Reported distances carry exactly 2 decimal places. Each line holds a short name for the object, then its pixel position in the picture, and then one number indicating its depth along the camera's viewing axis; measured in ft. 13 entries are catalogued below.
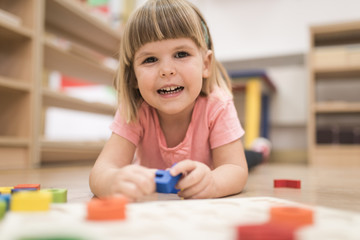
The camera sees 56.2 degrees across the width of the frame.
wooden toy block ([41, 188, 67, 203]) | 1.71
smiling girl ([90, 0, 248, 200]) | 2.13
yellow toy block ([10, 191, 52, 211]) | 1.32
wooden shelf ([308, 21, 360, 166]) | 6.58
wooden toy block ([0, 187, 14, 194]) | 1.84
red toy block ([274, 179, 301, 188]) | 2.67
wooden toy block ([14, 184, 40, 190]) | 1.96
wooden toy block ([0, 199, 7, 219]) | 1.24
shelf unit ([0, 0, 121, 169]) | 4.56
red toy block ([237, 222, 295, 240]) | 0.88
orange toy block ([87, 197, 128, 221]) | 1.18
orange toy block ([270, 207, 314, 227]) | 1.17
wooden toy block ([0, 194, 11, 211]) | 1.36
